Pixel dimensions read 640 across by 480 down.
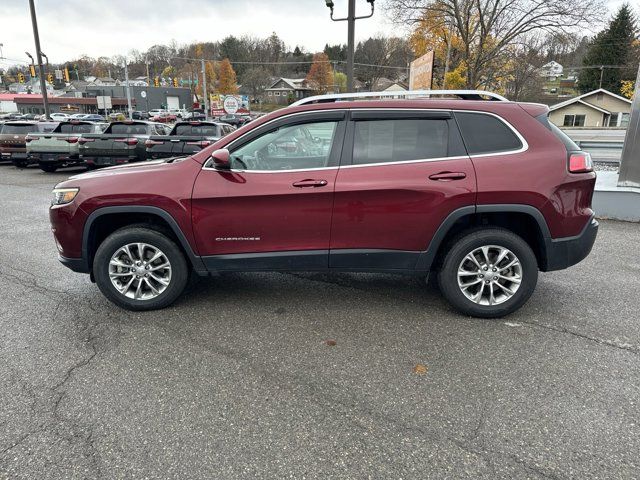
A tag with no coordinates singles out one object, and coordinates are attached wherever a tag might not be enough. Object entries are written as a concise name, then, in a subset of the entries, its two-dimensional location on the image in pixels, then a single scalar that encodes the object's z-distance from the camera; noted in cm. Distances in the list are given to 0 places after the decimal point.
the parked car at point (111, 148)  1270
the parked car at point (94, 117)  4674
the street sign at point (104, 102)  4321
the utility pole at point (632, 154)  743
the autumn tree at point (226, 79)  8269
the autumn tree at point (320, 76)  9231
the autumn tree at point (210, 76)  8369
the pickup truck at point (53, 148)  1388
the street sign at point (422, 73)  1327
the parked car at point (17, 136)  1548
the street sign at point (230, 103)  3303
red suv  362
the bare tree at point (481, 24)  2830
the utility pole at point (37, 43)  1933
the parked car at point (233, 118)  3910
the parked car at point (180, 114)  6076
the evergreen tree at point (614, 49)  5472
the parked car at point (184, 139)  1193
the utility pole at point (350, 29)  1097
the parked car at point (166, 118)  5075
